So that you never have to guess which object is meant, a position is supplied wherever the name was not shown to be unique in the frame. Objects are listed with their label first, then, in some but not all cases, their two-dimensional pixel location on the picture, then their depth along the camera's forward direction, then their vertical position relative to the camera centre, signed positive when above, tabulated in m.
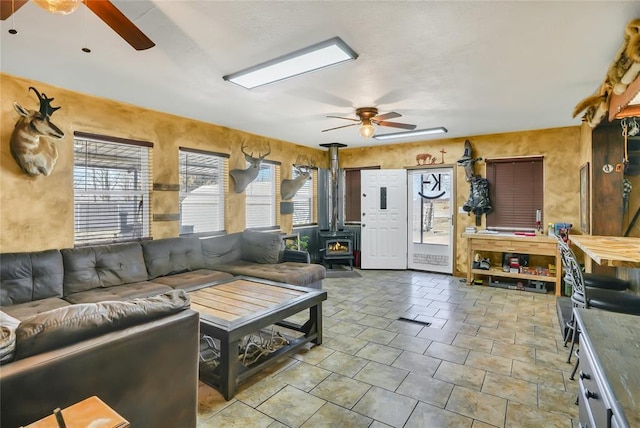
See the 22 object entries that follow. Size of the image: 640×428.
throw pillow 1.25 -0.51
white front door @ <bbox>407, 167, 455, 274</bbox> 6.70 -0.17
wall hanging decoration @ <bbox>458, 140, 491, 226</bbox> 5.69 +0.39
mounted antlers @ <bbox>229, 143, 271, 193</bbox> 5.24 +0.62
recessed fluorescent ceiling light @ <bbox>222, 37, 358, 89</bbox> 2.46 +1.24
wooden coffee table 2.34 -0.82
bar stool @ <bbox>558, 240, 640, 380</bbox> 2.43 -0.68
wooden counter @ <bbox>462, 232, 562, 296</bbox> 4.83 -0.57
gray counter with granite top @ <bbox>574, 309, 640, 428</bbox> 0.92 -0.53
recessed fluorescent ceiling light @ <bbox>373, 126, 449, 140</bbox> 5.39 +1.34
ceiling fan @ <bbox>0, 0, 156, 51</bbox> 1.35 +0.92
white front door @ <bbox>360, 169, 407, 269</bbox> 6.66 -0.16
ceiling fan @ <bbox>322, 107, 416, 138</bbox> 4.05 +1.16
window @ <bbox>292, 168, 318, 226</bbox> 6.82 +0.20
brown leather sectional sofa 1.28 -0.69
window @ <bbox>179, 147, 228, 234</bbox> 4.71 +0.32
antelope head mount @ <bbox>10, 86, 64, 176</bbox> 3.02 +0.71
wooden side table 1.01 -0.66
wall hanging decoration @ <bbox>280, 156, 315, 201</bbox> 6.29 +0.57
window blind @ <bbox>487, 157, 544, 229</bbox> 5.44 +0.34
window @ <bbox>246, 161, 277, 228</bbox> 5.77 +0.24
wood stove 6.59 -0.73
